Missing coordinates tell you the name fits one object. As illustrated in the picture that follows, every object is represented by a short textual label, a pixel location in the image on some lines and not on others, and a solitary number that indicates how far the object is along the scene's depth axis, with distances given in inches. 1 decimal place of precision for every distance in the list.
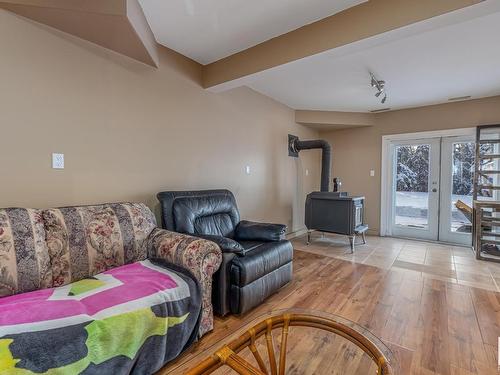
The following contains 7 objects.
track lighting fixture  123.6
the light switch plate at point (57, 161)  75.9
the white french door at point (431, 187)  165.9
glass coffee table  30.6
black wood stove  149.6
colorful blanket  38.6
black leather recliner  77.5
